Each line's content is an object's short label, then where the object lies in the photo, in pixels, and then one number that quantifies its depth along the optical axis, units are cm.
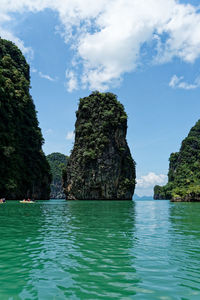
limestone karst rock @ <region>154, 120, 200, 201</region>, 11298
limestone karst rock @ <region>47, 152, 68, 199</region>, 19759
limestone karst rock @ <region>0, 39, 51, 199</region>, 5370
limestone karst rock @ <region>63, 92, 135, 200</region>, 7362
